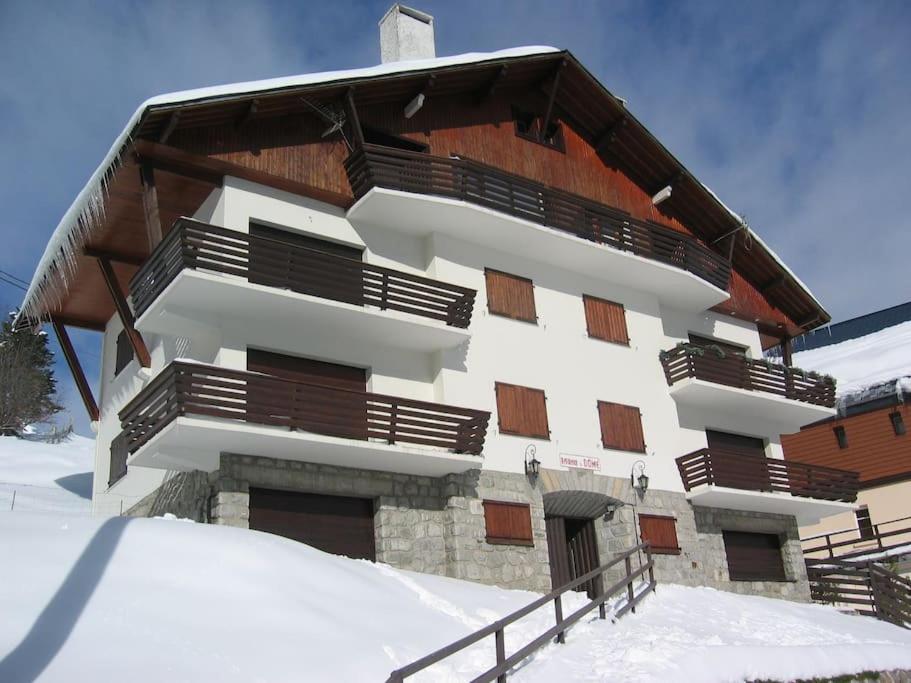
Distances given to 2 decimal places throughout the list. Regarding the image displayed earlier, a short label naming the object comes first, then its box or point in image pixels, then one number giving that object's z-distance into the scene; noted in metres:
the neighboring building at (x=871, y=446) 36.62
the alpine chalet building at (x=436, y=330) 18.48
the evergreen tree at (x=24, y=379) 44.47
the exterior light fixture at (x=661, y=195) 27.44
